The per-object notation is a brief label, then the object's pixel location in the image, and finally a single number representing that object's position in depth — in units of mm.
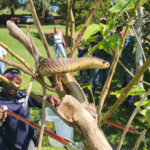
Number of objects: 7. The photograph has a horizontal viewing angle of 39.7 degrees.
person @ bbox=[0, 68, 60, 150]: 2494
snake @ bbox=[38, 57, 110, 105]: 934
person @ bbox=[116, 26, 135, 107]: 4547
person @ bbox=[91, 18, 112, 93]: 5188
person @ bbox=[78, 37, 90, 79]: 6562
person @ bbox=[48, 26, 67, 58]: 9090
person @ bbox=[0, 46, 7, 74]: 5318
